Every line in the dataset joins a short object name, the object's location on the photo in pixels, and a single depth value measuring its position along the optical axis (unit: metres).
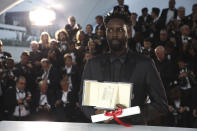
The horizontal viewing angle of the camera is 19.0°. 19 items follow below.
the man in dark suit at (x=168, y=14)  6.90
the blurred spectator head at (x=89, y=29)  6.75
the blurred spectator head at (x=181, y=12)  6.72
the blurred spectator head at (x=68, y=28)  7.00
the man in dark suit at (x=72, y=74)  6.58
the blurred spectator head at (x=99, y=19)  6.65
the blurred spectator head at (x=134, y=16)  6.98
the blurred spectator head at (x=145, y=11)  6.99
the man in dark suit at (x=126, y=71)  2.55
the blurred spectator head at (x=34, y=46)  7.13
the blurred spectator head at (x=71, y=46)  6.84
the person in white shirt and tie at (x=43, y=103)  6.49
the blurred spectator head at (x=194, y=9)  6.75
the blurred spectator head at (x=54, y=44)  6.99
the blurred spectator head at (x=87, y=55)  6.51
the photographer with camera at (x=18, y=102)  6.40
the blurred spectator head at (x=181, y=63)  6.12
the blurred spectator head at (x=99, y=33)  6.46
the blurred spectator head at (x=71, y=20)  7.00
